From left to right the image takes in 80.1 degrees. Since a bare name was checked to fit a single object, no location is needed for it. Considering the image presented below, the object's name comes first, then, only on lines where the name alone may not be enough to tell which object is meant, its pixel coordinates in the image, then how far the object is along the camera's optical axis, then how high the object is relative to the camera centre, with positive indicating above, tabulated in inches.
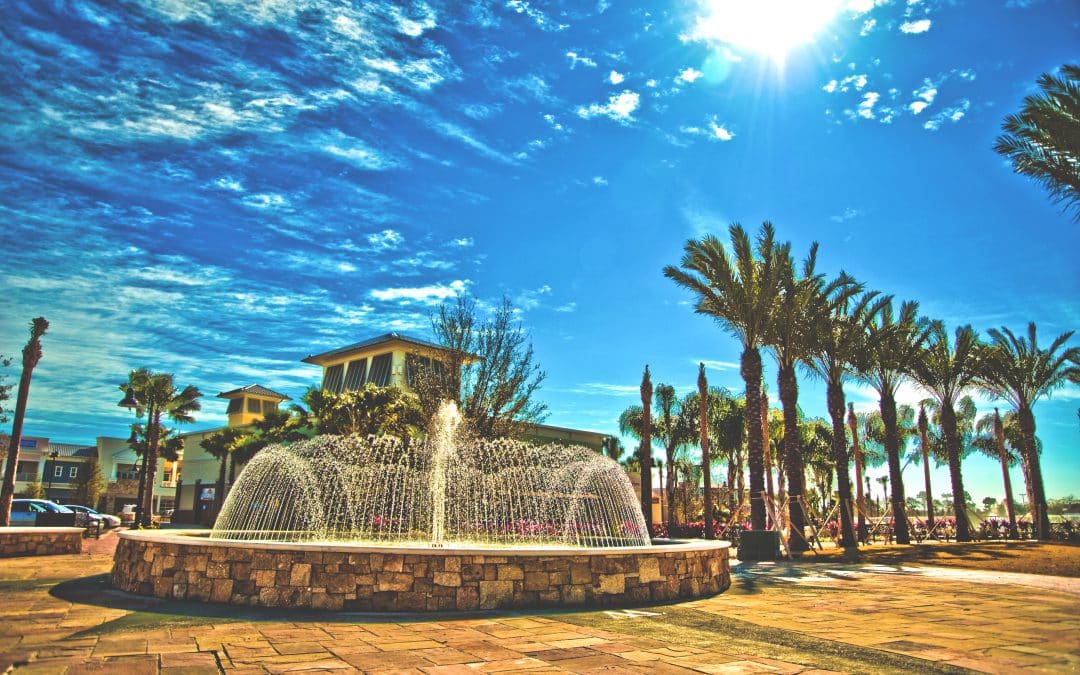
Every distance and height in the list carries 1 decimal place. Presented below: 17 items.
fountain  313.7 -45.0
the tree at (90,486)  2119.8 -60.7
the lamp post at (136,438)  983.1 +64.9
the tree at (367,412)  976.3 +89.4
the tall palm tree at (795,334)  837.2 +186.2
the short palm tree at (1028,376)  1127.0 +175.6
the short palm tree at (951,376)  1053.2 +166.3
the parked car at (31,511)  948.6 -65.4
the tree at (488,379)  919.7 +134.5
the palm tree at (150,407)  1273.4 +125.6
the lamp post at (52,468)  2390.1 -2.9
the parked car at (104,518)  1129.9 -96.1
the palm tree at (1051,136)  500.4 +278.8
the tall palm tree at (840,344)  882.4 +185.2
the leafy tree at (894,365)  957.2 +170.2
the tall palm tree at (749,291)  813.2 +232.0
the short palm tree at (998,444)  1505.9 +85.0
